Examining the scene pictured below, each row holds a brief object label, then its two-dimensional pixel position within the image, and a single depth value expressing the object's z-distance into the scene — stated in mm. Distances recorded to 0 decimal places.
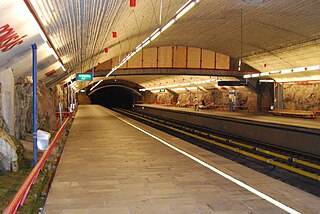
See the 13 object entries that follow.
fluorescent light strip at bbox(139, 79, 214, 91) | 25976
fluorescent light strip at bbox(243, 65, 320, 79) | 12552
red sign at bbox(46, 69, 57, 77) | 12524
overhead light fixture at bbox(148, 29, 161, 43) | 8327
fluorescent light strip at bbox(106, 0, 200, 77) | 5504
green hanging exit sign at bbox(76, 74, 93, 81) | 17643
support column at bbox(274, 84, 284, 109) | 20334
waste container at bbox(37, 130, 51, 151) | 7067
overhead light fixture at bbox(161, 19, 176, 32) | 6910
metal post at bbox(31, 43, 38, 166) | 5668
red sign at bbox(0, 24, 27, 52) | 4631
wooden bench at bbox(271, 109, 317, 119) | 15324
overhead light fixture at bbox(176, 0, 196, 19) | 5502
